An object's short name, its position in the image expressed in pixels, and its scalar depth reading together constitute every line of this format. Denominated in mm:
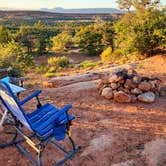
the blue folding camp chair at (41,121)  2021
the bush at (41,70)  9000
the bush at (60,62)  10701
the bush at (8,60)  5107
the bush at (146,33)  6330
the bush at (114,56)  8218
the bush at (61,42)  16322
